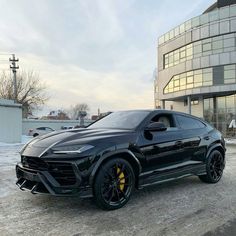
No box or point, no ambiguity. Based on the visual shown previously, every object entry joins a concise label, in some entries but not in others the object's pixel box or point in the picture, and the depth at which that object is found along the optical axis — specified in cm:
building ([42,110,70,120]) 6137
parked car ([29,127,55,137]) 2586
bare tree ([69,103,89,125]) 7843
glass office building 2588
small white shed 1602
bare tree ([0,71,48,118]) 3704
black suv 348
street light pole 3334
